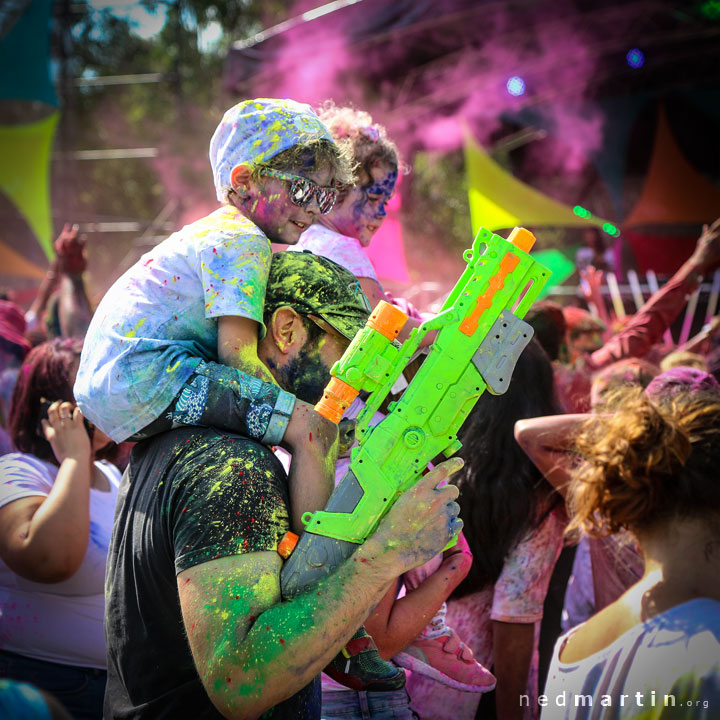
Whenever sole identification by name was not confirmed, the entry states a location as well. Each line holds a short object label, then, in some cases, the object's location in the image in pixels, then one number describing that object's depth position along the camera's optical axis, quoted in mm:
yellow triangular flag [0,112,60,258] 9734
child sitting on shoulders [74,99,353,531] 1414
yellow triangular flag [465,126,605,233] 8773
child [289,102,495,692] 2404
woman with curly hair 1407
